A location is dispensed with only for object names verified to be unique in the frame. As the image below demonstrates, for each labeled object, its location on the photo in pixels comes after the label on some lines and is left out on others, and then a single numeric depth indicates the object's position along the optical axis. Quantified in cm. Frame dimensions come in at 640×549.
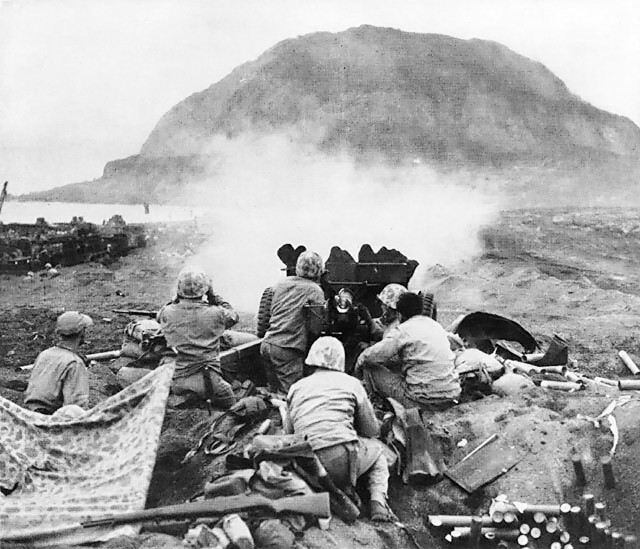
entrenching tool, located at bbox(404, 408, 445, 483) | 575
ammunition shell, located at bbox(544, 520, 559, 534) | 512
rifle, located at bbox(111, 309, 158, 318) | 889
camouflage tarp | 466
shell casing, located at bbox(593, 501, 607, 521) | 509
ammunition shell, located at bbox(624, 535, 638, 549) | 486
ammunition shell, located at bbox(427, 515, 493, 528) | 525
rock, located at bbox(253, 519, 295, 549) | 430
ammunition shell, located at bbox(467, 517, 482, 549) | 500
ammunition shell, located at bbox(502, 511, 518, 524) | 522
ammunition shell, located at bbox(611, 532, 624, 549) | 487
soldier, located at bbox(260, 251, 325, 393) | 734
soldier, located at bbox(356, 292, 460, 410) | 666
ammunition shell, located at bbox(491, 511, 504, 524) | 522
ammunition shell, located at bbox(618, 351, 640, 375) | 1001
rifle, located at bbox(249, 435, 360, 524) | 484
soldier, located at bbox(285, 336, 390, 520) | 503
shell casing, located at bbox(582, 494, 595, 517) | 512
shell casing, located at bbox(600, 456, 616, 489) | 539
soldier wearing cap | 574
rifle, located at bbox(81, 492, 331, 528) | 445
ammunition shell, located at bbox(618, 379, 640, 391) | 733
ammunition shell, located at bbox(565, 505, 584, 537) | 513
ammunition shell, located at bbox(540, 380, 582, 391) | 751
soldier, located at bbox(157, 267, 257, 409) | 673
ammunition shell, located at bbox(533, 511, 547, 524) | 516
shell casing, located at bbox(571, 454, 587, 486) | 549
